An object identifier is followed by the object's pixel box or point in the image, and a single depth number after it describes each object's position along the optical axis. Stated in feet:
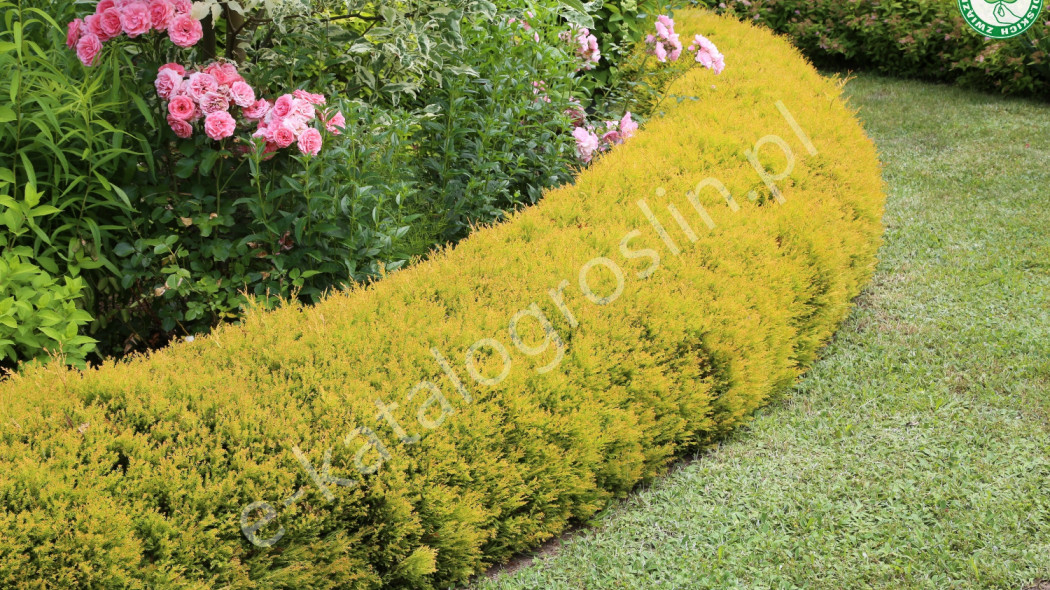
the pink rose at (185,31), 10.76
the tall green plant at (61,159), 10.10
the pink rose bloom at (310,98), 11.22
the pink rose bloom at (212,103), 10.76
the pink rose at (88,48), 10.75
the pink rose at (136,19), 10.59
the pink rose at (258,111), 11.03
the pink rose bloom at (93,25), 10.67
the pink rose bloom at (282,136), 10.71
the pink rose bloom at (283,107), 10.90
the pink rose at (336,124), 11.36
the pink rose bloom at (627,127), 16.48
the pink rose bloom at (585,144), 15.16
